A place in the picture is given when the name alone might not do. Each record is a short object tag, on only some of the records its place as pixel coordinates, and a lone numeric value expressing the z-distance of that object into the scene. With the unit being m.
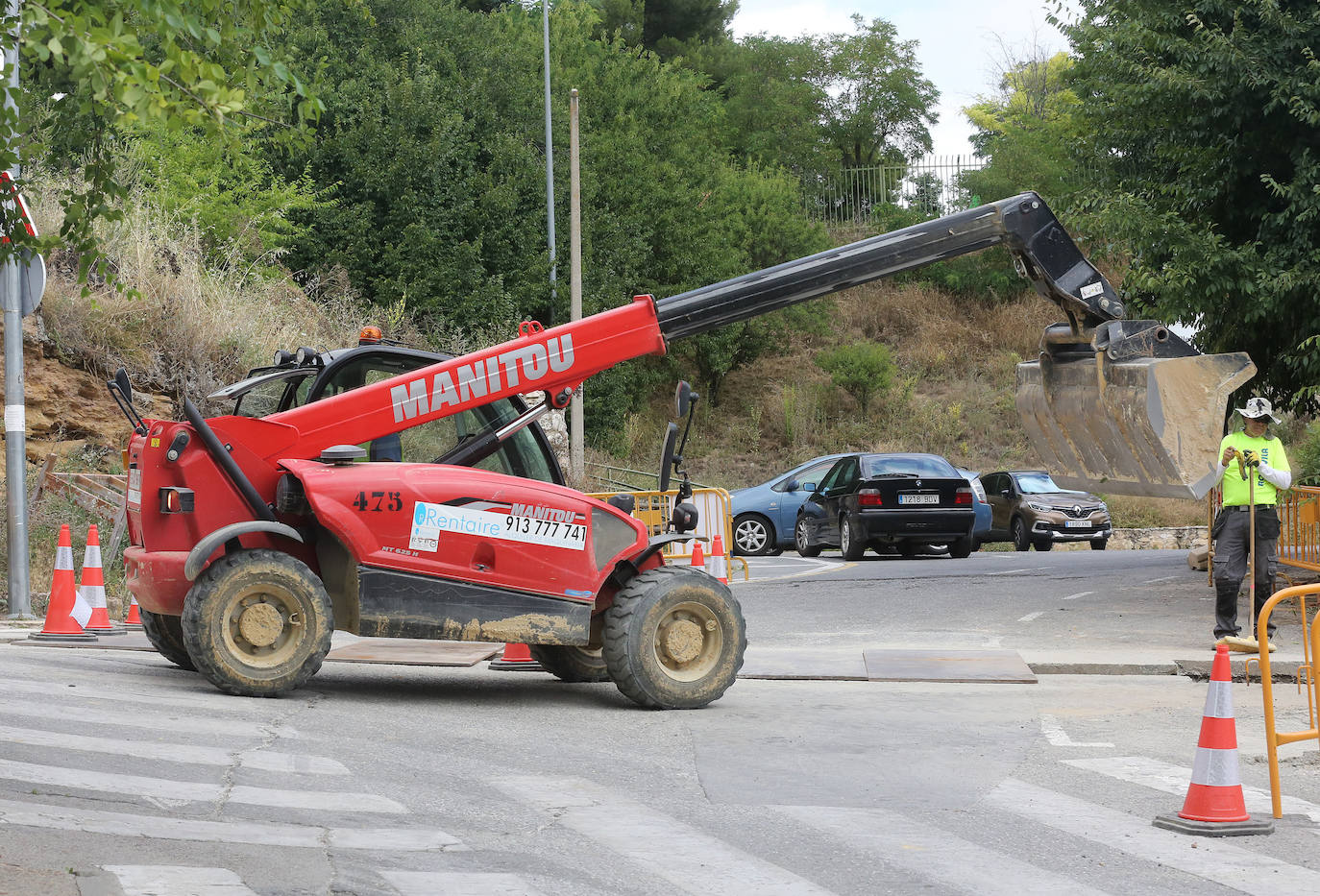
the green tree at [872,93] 54.16
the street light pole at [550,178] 32.94
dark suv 27.73
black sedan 23.08
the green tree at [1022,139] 44.88
